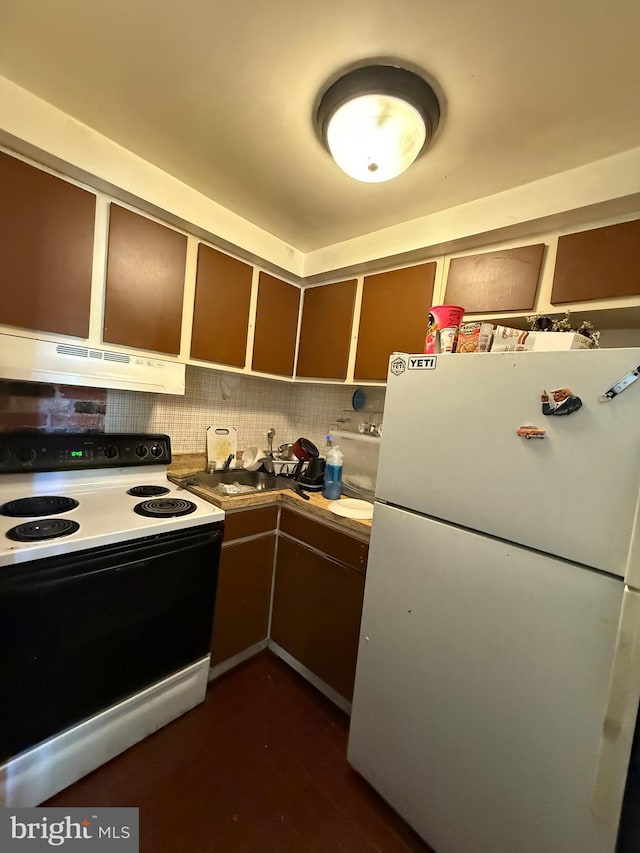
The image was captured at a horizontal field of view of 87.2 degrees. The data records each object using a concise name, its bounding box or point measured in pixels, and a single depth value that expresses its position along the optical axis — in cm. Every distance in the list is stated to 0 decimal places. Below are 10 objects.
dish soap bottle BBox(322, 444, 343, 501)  171
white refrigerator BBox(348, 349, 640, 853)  71
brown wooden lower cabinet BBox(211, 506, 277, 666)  152
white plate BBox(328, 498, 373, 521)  147
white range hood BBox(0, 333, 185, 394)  115
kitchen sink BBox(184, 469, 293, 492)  189
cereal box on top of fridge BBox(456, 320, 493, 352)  104
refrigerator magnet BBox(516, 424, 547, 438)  81
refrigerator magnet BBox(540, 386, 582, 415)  76
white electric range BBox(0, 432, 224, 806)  97
